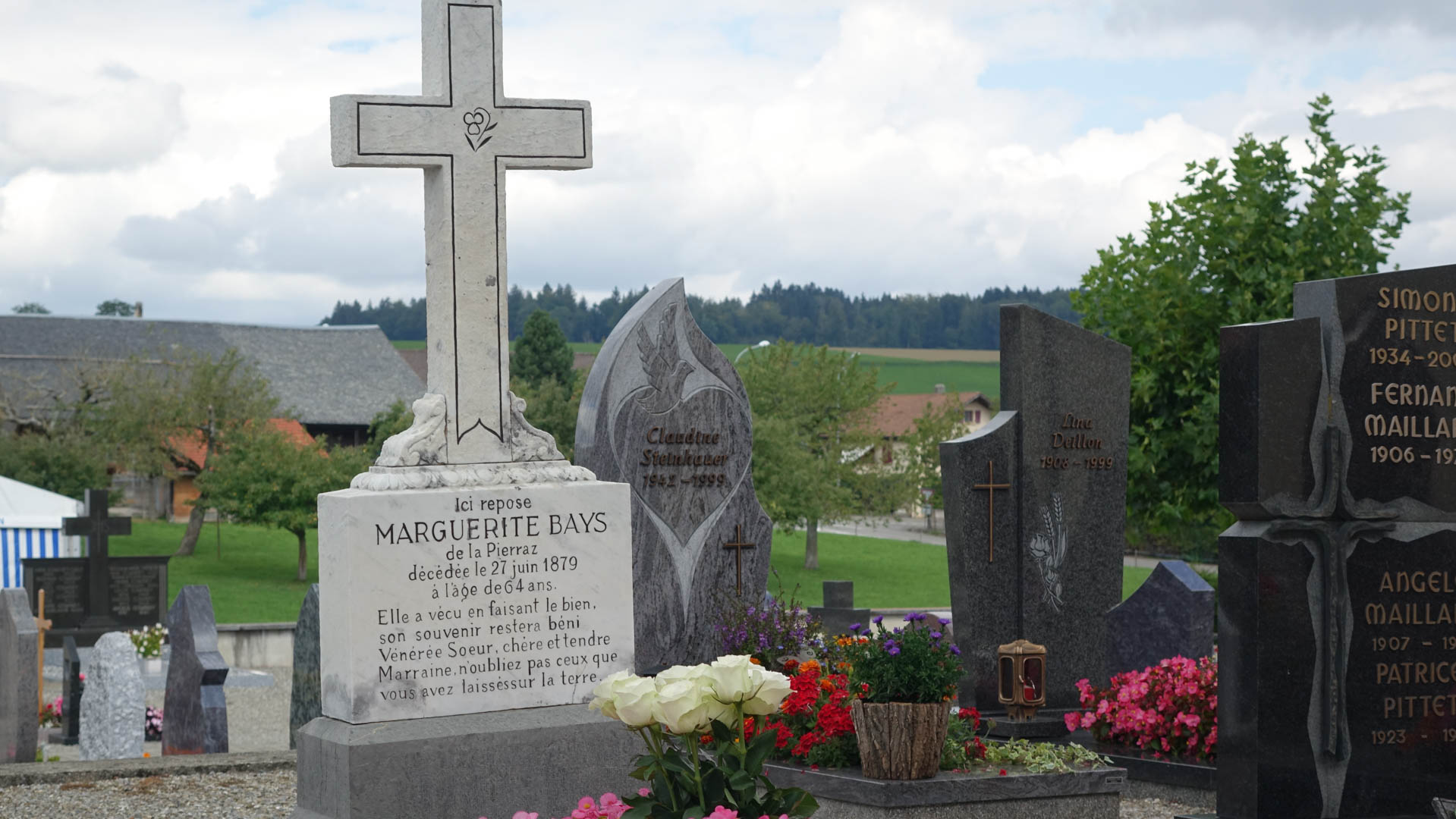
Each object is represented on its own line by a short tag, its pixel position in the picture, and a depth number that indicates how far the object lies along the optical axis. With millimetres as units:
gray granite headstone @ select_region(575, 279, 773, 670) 10383
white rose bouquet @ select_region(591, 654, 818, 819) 3592
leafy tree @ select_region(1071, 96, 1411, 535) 17453
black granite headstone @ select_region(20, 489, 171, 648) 20781
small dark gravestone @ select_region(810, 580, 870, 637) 16766
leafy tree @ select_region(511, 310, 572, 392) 52156
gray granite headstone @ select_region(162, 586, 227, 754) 11844
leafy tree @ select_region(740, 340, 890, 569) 41188
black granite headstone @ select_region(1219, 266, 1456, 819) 6969
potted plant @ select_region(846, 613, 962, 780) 6719
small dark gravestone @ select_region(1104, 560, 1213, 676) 11359
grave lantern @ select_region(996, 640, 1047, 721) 9555
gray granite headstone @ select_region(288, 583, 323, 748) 10883
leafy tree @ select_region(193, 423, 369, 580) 33281
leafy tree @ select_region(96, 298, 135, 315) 90938
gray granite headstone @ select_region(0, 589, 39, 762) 11062
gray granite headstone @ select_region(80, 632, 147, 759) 12750
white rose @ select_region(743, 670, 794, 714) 3676
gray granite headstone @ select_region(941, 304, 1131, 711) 10430
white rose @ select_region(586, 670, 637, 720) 3695
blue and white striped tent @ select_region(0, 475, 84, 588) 23359
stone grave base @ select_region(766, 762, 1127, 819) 6723
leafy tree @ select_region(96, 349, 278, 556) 38562
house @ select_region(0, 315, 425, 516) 50281
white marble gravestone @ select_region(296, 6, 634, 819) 6277
